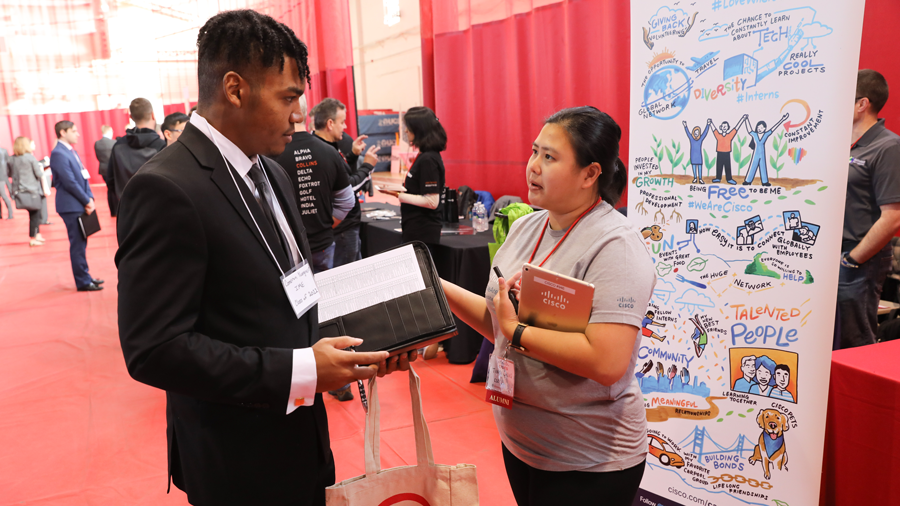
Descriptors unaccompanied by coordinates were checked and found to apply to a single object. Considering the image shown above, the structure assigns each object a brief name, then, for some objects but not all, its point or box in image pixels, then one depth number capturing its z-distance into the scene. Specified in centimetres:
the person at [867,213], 261
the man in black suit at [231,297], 93
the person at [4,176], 1190
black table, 386
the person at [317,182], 346
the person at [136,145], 570
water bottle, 440
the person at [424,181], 394
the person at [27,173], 896
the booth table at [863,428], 164
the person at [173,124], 487
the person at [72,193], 618
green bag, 311
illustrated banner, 176
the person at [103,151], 959
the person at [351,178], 394
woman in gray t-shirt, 125
